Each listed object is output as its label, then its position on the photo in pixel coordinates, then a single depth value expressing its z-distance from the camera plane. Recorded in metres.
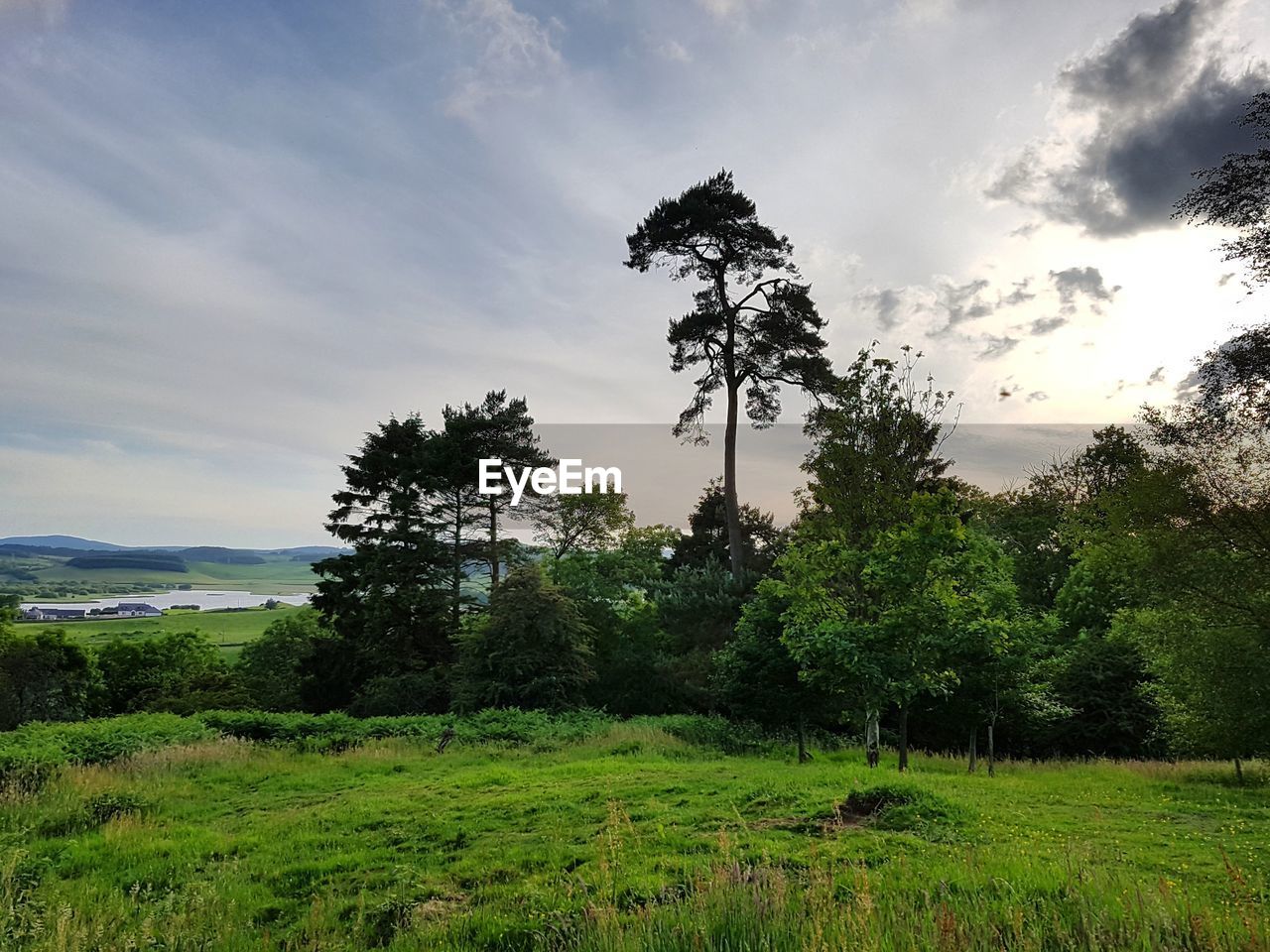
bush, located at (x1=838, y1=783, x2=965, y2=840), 7.57
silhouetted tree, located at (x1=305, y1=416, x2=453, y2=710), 31.05
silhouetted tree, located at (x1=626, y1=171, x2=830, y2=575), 23.22
